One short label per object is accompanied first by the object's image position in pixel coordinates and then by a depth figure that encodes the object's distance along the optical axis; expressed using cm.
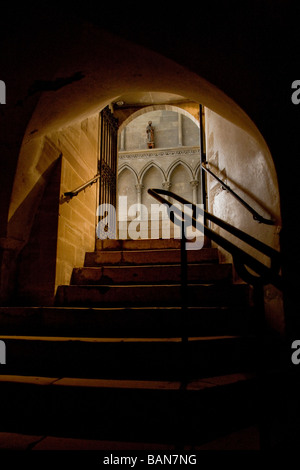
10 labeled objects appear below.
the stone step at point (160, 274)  294
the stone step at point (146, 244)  374
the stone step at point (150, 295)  253
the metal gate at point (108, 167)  459
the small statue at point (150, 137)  1370
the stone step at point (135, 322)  220
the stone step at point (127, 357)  182
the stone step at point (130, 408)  150
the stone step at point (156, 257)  332
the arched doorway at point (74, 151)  231
